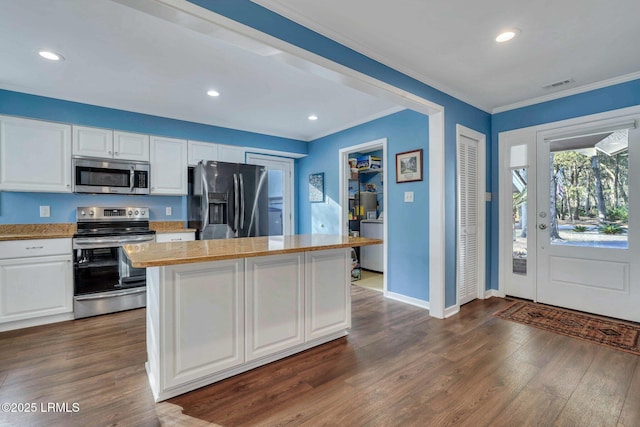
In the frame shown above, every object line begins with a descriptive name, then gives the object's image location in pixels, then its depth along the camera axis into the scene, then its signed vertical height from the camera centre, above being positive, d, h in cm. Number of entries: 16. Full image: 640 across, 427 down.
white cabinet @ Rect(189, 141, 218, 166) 409 +90
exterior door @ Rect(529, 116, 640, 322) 296 -7
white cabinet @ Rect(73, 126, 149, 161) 336 +85
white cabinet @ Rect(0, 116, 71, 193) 300 +64
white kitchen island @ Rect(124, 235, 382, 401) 178 -62
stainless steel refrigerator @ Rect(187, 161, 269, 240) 388 +19
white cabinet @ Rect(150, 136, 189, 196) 381 +65
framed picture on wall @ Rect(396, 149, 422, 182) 352 +58
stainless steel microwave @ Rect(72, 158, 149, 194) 336 +47
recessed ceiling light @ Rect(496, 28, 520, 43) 218 +133
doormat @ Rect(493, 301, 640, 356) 255 -111
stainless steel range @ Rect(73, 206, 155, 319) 316 -55
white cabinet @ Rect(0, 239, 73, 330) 282 -63
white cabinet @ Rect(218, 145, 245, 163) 440 +93
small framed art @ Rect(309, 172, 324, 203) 496 +45
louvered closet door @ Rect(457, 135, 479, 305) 350 -10
